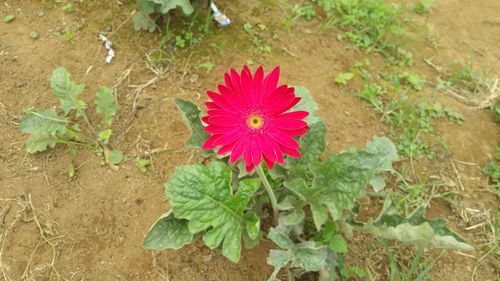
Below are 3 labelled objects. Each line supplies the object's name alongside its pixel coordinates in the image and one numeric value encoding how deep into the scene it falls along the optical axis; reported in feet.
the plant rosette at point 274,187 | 1.07
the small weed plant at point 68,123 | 1.60
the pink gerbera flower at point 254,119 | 1.05
